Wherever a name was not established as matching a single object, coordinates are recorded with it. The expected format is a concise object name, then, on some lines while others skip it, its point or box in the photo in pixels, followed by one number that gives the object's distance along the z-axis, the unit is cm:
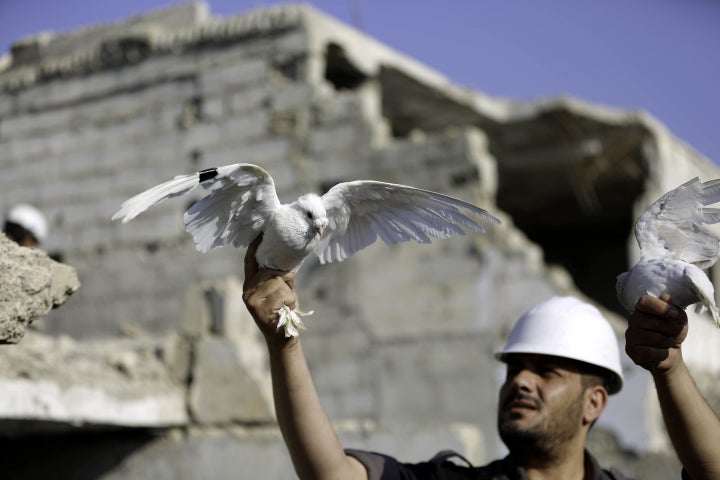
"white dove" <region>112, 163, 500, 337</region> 280
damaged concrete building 604
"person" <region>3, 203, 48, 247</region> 657
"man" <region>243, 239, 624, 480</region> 299
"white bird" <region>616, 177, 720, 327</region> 278
